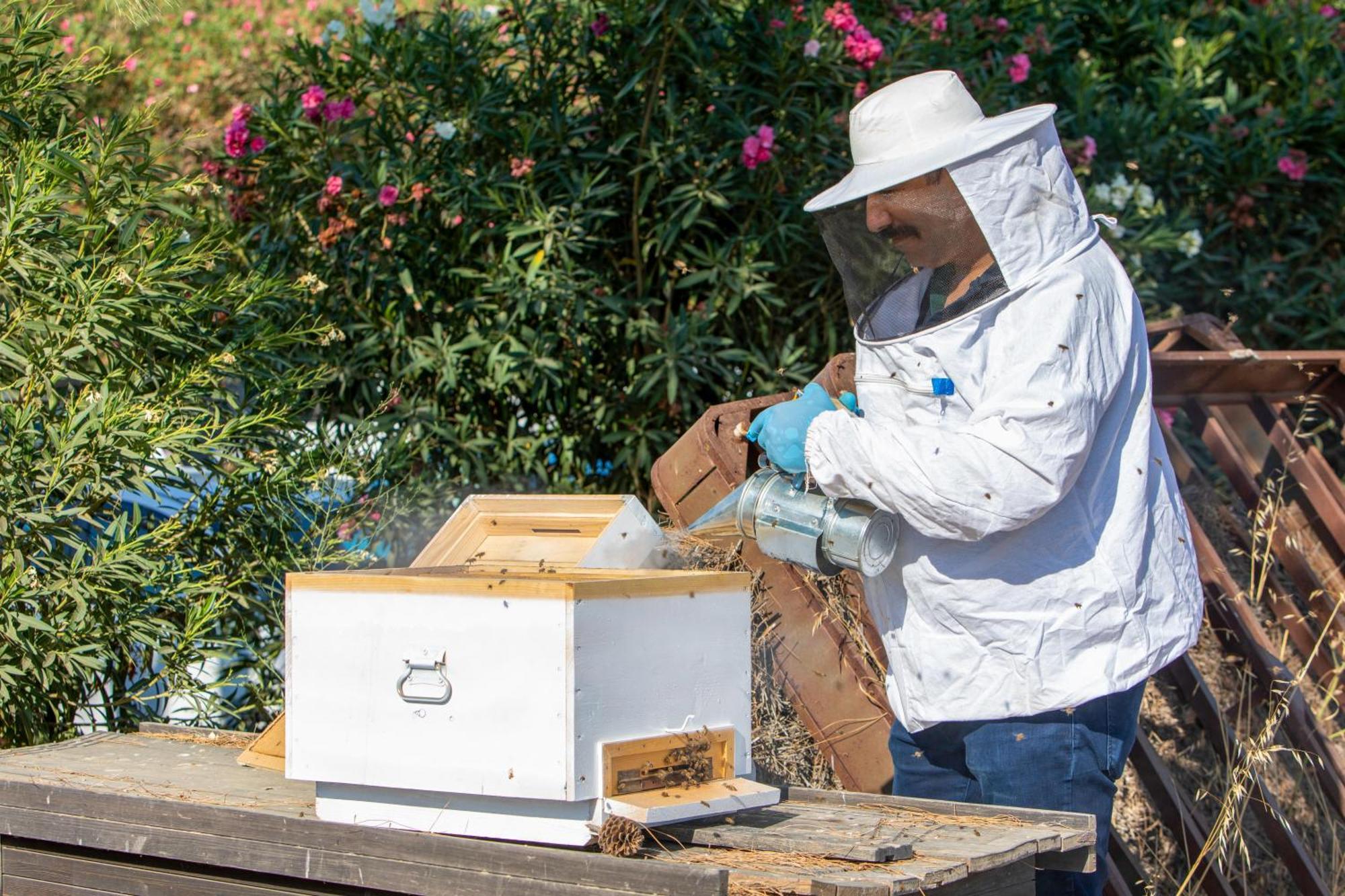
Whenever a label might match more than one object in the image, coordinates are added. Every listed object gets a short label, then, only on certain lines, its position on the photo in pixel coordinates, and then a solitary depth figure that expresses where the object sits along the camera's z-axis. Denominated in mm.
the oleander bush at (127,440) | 5953
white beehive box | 3939
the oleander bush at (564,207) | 8578
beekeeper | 4258
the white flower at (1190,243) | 10203
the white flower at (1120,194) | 10062
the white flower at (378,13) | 9102
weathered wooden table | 3781
